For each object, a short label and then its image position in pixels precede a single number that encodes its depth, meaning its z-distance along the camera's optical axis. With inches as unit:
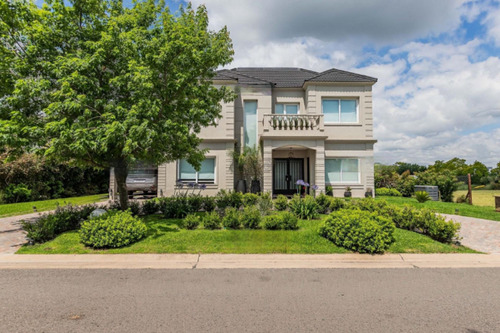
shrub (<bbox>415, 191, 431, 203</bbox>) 561.3
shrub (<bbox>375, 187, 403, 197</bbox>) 714.9
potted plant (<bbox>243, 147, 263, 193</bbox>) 614.2
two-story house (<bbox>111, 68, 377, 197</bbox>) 601.6
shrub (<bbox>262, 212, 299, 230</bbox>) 307.3
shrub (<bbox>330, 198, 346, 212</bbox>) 404.5
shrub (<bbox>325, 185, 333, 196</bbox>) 632.4
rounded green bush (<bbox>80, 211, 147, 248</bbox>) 256.1
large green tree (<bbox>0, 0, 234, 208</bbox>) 273.4
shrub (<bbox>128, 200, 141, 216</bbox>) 396.2
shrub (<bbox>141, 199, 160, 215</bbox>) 410.6
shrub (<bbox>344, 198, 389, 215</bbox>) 348.2
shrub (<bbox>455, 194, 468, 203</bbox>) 645.9
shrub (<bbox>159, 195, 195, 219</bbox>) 376.5
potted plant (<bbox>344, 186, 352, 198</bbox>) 637.3
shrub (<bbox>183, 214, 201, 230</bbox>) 311.3
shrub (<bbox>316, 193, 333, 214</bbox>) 410.0
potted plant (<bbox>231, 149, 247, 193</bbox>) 617.6
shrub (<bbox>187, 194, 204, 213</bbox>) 411.5
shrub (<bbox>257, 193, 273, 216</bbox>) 365.0
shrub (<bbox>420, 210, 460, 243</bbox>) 279.4
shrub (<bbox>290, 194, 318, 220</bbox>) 371.6
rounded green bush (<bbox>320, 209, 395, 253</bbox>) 251.4
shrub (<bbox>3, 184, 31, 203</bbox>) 609.3
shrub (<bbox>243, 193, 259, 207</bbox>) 438.9
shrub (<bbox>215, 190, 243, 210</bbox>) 419.1
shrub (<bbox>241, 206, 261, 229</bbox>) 312.7
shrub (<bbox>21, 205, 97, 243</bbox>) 272.2
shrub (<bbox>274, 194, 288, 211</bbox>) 421.3
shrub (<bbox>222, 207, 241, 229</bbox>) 310.7
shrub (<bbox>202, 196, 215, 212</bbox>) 420.2
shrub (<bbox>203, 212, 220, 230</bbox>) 311.0
